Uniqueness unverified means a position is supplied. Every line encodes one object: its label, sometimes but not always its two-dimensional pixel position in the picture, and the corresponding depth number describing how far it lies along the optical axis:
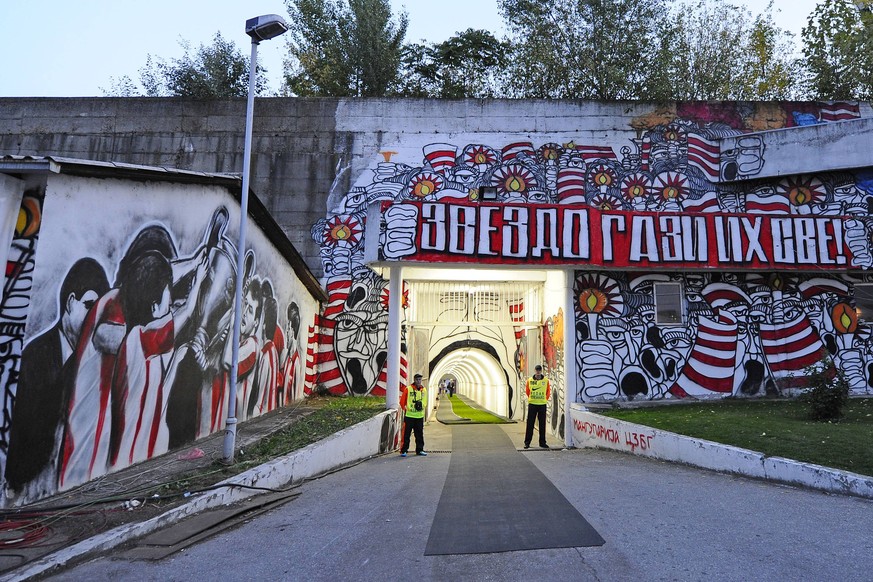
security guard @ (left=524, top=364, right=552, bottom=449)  12.45
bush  10.43
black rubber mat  4.98
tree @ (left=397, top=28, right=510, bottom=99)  23.31
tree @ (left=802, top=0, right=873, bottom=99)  20.25
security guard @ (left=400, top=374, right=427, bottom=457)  11.66
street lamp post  7.95
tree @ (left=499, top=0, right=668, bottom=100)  20.53
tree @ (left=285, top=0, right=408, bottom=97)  22.09
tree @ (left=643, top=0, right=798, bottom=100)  20.90
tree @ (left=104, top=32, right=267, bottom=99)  20.50
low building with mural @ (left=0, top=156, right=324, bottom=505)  5.65
